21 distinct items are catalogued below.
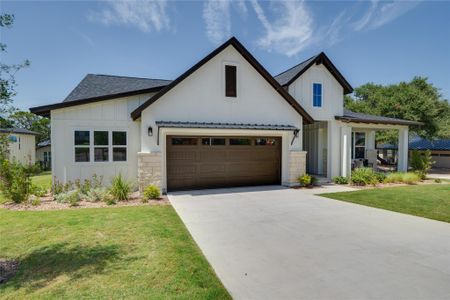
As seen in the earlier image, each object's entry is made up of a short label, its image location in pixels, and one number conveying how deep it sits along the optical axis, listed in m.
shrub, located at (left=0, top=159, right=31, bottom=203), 9.06
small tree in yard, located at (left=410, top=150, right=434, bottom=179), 16.05
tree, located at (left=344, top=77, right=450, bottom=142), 22.72
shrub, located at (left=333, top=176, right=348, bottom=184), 13.88
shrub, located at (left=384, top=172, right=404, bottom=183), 14.24
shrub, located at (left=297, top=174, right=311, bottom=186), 12.68
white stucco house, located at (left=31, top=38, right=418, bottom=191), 10.65
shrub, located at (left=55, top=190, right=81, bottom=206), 8.93
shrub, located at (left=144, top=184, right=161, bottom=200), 9.73
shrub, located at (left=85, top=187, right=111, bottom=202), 9.48
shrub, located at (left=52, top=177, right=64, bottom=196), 10.00
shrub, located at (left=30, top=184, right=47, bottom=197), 9.59
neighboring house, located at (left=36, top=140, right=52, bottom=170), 33.65
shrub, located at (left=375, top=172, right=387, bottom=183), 14.04
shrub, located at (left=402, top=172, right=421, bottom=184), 14.35
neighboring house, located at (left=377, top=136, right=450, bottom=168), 26.30
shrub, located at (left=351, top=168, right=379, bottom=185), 13.46
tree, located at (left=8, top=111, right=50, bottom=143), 43.47
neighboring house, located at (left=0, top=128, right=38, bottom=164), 27.00
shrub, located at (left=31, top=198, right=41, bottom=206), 8.80
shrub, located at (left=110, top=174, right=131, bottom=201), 9.55
